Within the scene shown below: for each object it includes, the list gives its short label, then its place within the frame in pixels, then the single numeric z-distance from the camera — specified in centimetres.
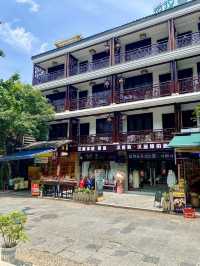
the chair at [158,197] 1354
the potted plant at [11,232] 584
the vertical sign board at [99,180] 1629
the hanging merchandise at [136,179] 1923
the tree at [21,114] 1869
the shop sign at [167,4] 2160
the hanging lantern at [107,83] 2059
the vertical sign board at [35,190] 1761
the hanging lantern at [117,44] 2085
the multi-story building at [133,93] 1761
